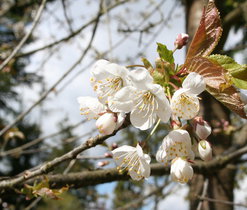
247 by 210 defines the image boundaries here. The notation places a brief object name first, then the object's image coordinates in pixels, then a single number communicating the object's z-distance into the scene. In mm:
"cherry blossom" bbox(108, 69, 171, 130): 292
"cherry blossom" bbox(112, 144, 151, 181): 316
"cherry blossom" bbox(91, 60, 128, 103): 303
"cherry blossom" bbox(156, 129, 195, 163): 304
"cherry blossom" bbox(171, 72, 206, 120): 290
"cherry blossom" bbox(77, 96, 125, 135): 298
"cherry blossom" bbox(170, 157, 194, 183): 313
